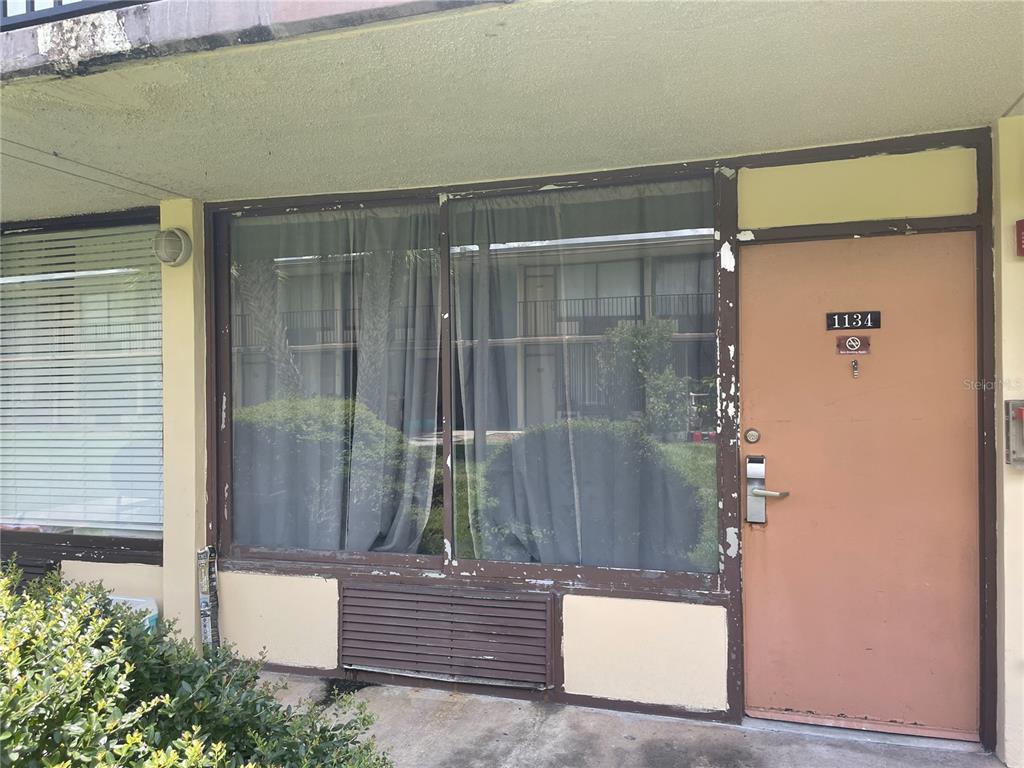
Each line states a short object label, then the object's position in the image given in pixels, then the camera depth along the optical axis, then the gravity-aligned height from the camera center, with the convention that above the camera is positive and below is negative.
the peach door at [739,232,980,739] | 2.48 -0.44
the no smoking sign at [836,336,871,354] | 2.57 +0.13
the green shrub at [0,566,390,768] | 1.14 -0.65
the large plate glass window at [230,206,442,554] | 3.16 +0.01
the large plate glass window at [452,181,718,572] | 2.80 +0.01
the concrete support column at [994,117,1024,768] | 2.31 -0.36
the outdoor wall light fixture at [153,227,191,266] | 3.23 +0.71
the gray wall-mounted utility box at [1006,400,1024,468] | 2.29 -0.21
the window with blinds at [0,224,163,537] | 3.54 +0.01
